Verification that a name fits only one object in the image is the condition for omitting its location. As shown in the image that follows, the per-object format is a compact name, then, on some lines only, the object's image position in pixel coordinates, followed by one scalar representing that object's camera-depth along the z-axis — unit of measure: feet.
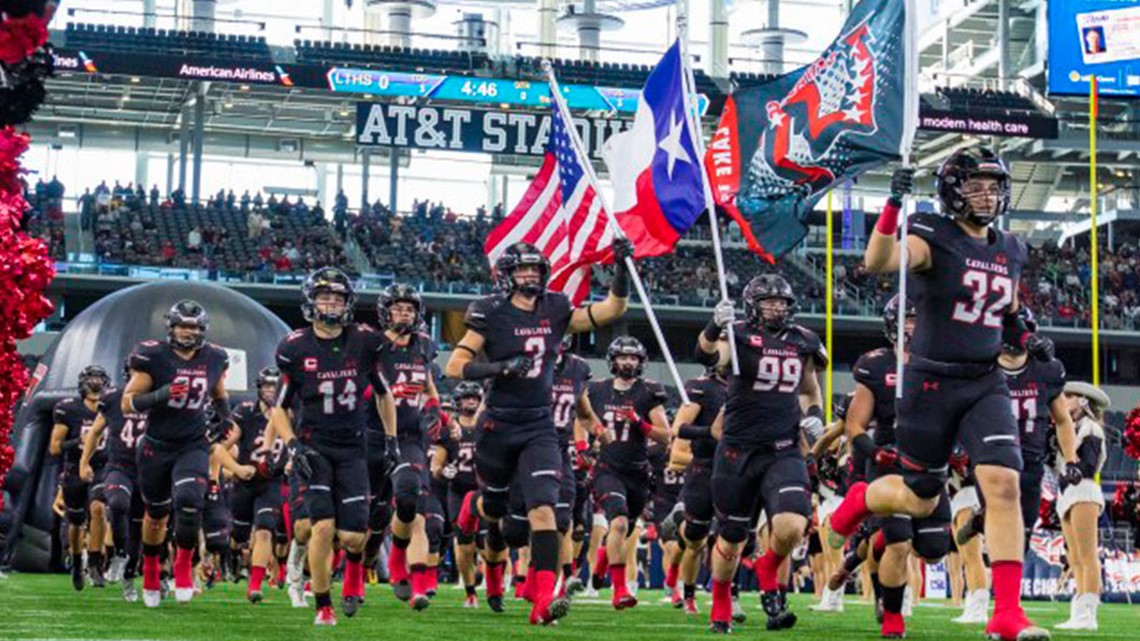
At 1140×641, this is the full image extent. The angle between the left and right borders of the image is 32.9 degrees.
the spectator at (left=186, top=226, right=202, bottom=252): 155.63
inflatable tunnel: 87.25
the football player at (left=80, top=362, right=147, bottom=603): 53.62
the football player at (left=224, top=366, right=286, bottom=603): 55.77
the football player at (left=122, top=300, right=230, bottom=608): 46.57
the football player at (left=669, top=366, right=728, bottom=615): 45.21
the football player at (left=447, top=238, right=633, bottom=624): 39.60
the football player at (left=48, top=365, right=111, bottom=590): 62.34
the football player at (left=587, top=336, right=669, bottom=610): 52.75
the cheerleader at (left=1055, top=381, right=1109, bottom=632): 44.11
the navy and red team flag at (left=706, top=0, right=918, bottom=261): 41.37
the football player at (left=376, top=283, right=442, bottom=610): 48.98
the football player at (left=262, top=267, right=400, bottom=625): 40.93
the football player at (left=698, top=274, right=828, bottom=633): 38.81
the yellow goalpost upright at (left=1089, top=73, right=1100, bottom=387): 84.17
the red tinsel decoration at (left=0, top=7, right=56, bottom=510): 20.68
